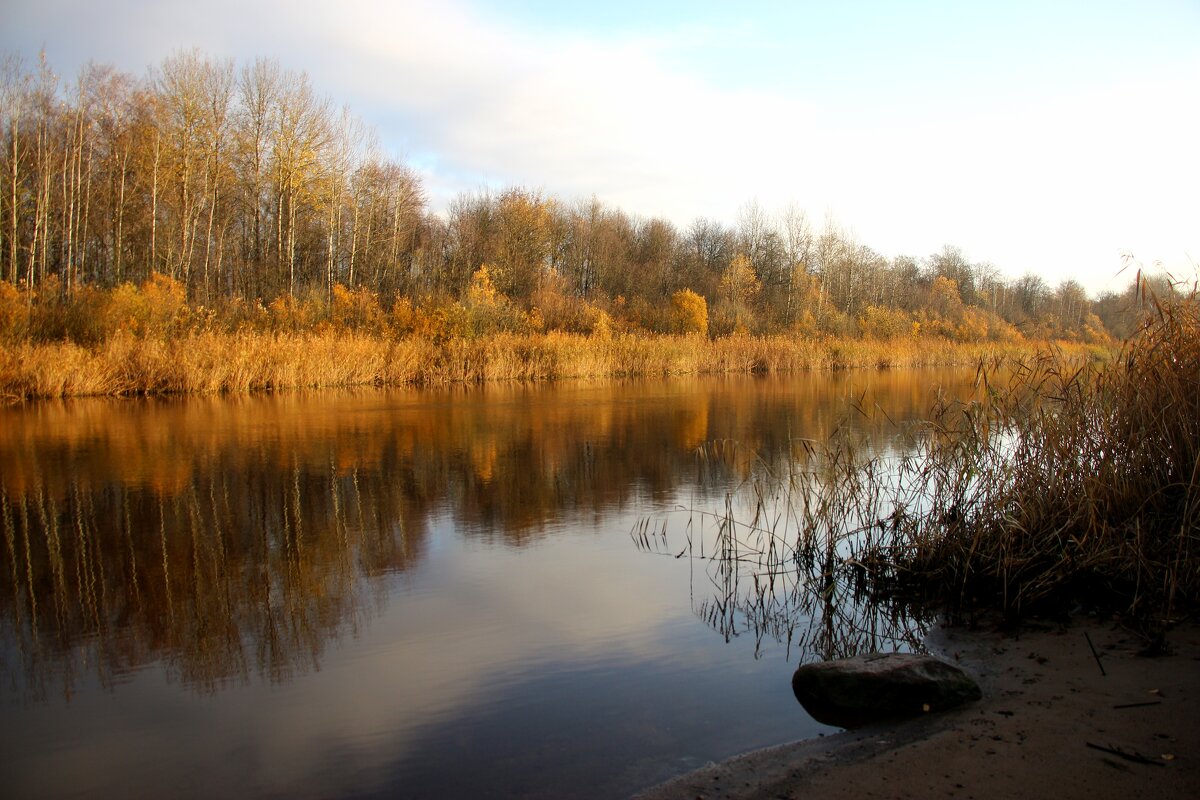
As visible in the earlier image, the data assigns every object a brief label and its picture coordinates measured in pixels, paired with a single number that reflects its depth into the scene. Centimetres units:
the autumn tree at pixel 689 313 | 3606
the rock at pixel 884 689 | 327
